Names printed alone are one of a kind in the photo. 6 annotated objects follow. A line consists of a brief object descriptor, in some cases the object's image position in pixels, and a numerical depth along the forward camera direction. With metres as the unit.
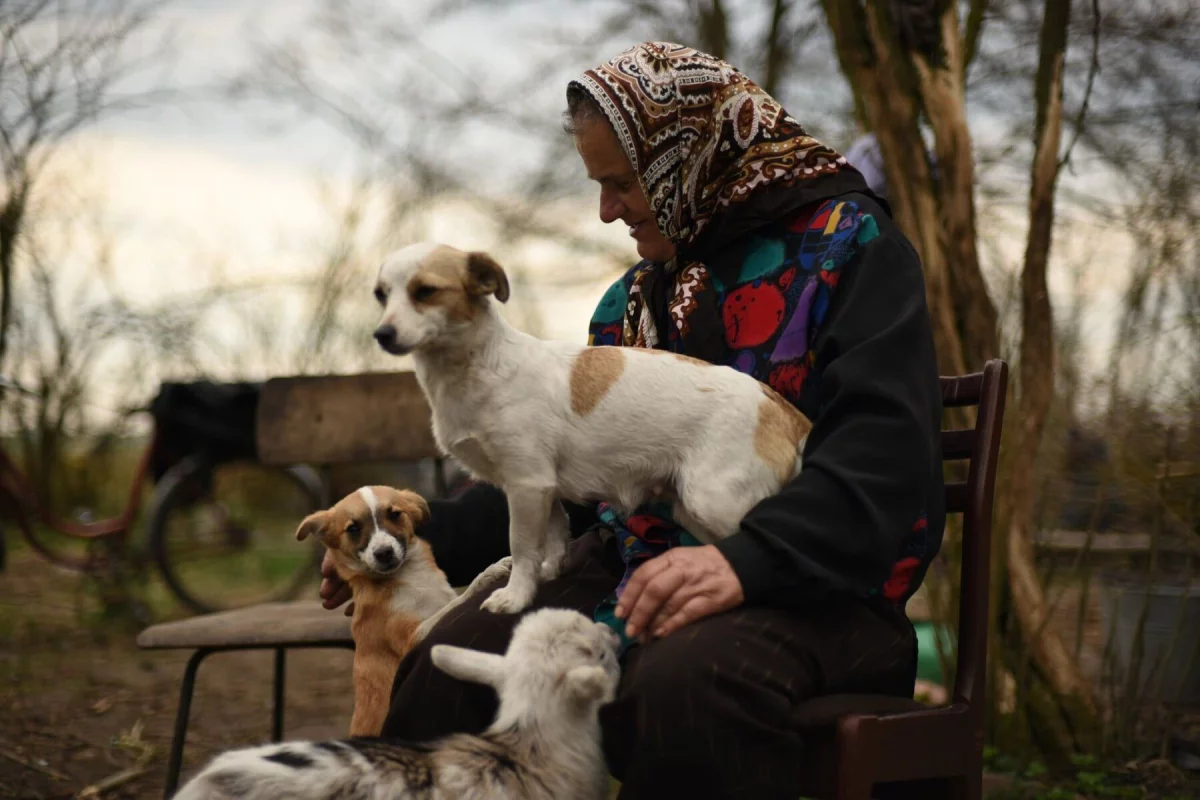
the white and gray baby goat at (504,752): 1.92
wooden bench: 4.98
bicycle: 7.79
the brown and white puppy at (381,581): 2.83
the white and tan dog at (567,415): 2.21
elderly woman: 1.99
